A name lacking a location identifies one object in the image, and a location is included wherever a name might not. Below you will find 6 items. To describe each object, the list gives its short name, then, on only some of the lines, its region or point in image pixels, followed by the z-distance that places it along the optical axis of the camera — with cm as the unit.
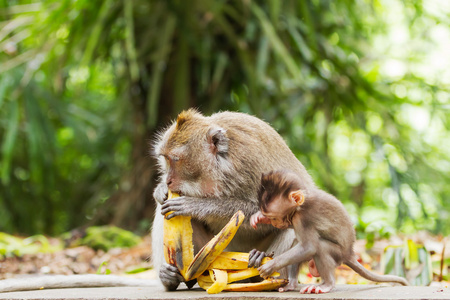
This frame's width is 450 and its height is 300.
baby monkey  278
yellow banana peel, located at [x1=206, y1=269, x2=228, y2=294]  279
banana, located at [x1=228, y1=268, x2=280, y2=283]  295
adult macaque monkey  310
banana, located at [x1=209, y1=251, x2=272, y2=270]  299
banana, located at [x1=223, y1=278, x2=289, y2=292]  292
